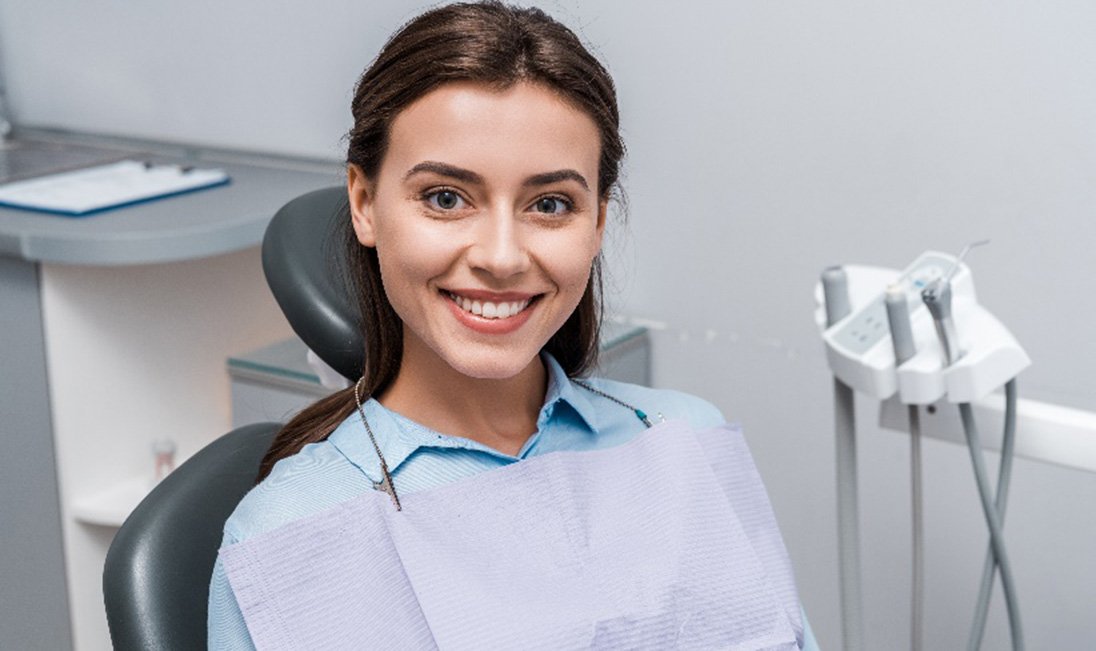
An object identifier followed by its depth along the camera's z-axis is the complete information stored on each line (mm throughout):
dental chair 1023
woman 964
